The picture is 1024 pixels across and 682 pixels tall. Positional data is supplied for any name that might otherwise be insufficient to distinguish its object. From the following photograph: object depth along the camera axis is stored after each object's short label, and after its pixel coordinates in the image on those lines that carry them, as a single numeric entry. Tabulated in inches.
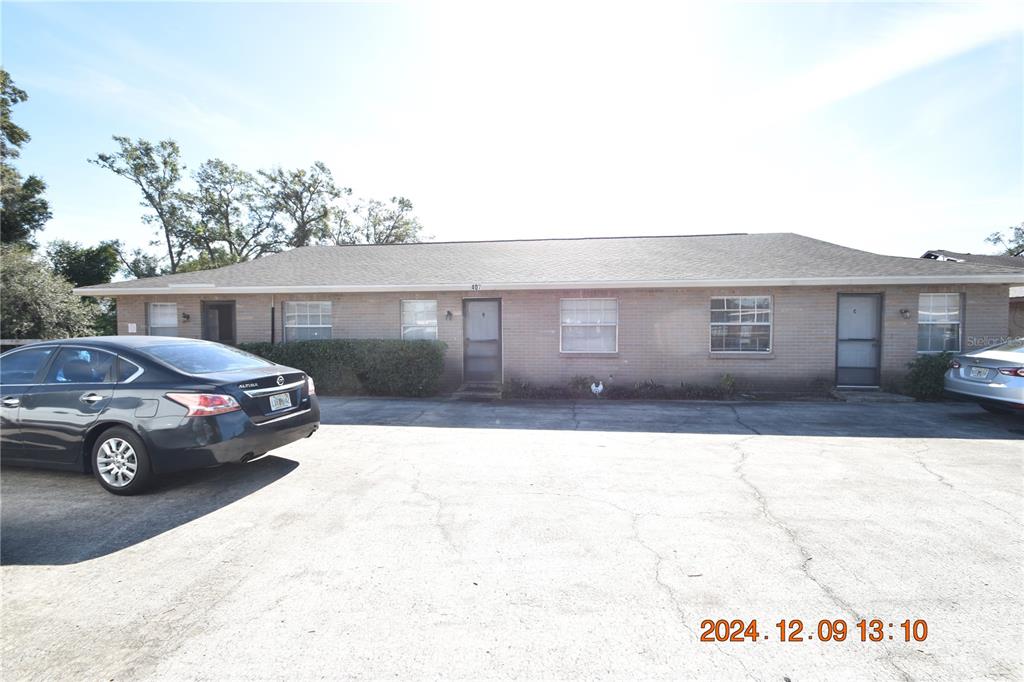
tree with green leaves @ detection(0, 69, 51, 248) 966.7
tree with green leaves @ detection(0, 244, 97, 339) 775.7
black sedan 169.6
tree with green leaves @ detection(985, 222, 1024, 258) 1474.5
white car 272.1
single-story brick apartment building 417.1
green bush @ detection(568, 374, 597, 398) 427.2
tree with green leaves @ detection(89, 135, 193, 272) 1219.9
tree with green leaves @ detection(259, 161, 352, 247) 1396.4
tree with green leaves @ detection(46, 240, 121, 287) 1034.1
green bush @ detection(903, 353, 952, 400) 377.4
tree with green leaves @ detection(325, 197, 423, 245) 1510.8
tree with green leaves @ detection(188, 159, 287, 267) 1332.4
